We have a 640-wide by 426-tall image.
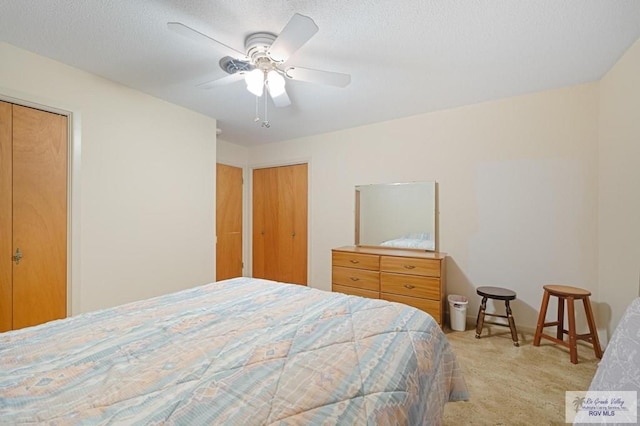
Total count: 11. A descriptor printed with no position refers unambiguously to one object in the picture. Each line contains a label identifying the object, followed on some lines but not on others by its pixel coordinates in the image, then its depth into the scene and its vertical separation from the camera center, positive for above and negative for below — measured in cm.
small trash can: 269 -101
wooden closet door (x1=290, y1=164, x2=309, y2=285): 407 -17
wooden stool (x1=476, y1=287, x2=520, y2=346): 240 -79
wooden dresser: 265 -69
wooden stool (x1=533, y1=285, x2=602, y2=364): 211 -87
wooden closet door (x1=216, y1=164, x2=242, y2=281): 412 -19
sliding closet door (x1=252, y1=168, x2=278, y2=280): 439 -21
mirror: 311 -5
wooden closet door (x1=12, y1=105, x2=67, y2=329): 195 -5
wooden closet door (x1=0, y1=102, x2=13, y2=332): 187 -8
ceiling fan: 137 +90
